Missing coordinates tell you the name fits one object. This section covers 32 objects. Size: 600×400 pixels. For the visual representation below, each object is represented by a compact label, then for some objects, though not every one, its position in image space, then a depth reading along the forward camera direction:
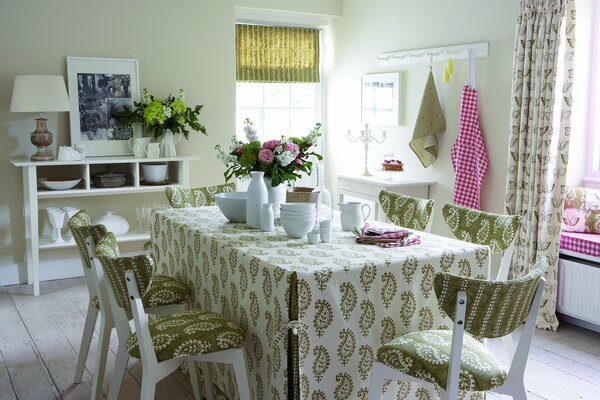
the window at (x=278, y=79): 6.36
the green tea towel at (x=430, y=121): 5.30
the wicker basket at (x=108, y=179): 5.16
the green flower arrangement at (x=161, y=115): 5.35
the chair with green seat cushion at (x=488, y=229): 3.19
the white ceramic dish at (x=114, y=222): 5.20
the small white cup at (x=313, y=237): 2.92
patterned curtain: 4.16
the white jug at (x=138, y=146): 5.37
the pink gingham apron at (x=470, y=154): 4.94
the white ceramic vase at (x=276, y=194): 3.36
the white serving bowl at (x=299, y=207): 3.00
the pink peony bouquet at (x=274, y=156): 3.16
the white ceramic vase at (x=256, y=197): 3.22
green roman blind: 6.33
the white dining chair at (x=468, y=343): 2.15
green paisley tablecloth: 2.46
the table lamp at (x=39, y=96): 4.81
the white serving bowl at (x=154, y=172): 5.42
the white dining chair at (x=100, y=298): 2.96
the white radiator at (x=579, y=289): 4.05
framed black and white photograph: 5.29
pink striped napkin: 2.89
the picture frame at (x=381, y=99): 5.85
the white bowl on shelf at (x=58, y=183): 4.99
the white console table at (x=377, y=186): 5.34
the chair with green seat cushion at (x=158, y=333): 2.41
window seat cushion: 4.04
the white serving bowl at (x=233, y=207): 3.37
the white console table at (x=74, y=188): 4.88
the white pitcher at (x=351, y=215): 3.17
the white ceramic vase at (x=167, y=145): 5.46
